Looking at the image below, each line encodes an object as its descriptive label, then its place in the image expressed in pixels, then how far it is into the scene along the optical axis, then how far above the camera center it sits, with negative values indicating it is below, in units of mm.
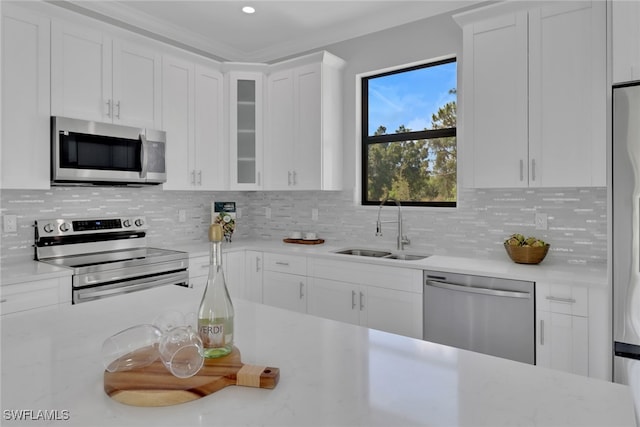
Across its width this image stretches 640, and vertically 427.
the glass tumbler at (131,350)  907 -322
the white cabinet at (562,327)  2184 -628
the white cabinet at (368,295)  2754 -599
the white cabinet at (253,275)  3592 -556
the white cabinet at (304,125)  3584 +795
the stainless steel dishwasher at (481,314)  2342 -618
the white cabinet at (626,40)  1992 +858
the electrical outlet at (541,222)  2807 -65
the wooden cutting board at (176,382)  830 -361
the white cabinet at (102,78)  2729 +972
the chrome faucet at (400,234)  3342 -178
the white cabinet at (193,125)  3418 +765
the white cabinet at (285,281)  3314 -583
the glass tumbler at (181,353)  875 -307
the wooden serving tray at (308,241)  3760 -273
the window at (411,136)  3314 +657
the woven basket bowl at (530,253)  2600 -264
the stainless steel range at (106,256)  2641 -333
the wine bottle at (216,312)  990 -249
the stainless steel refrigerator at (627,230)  1909 -80
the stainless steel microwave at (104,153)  2689 +419
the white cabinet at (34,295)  2250 -482
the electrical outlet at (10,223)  2760 -80
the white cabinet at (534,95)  2373 +732
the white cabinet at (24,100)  2482 +697
